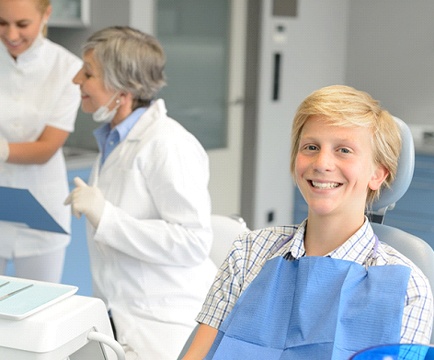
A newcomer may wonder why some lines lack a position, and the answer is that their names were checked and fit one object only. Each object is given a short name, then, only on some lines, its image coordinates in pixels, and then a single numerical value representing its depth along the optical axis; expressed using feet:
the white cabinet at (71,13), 12.21
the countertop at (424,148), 14.83
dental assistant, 8.93
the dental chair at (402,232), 5.23
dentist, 6.80
